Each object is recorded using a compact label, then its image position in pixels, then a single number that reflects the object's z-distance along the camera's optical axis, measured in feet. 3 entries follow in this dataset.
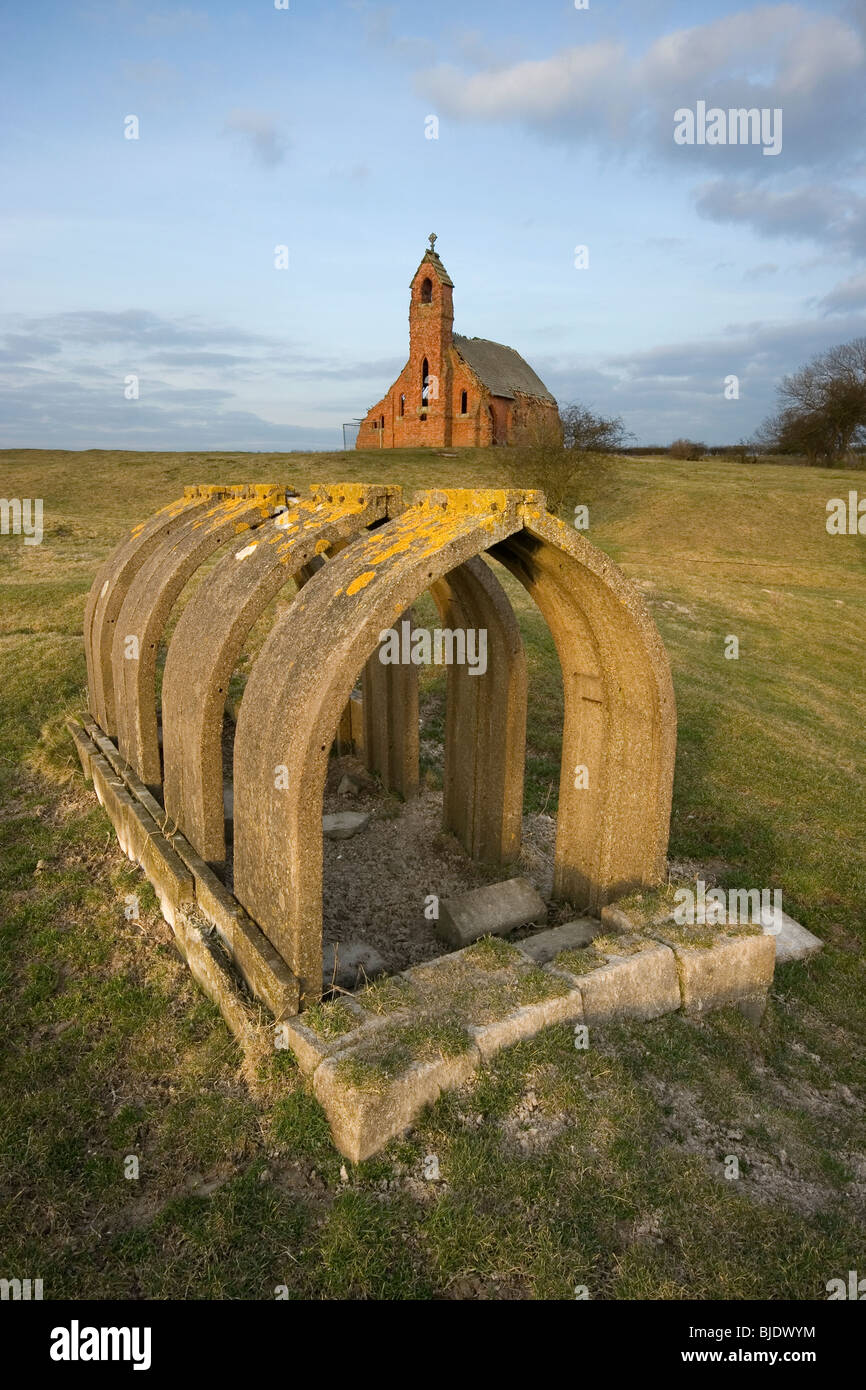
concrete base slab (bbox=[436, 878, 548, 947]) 18.62
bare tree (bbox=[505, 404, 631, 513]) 104.27
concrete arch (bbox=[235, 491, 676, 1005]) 13.65
